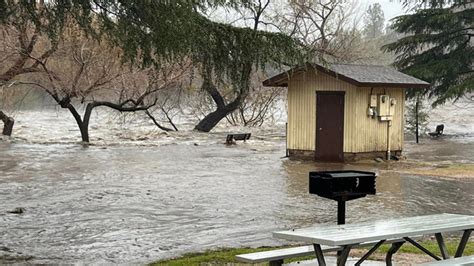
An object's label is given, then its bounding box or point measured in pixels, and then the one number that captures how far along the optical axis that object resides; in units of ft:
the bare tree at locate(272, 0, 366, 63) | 103.44
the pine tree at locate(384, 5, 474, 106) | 91.50
